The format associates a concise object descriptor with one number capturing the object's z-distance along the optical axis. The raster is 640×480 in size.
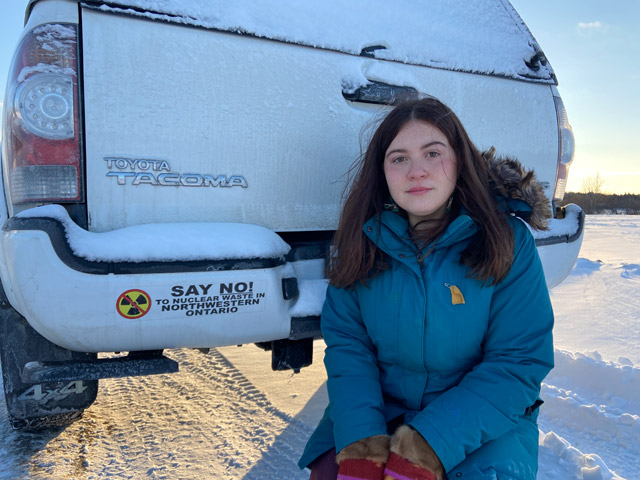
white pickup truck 1.73
